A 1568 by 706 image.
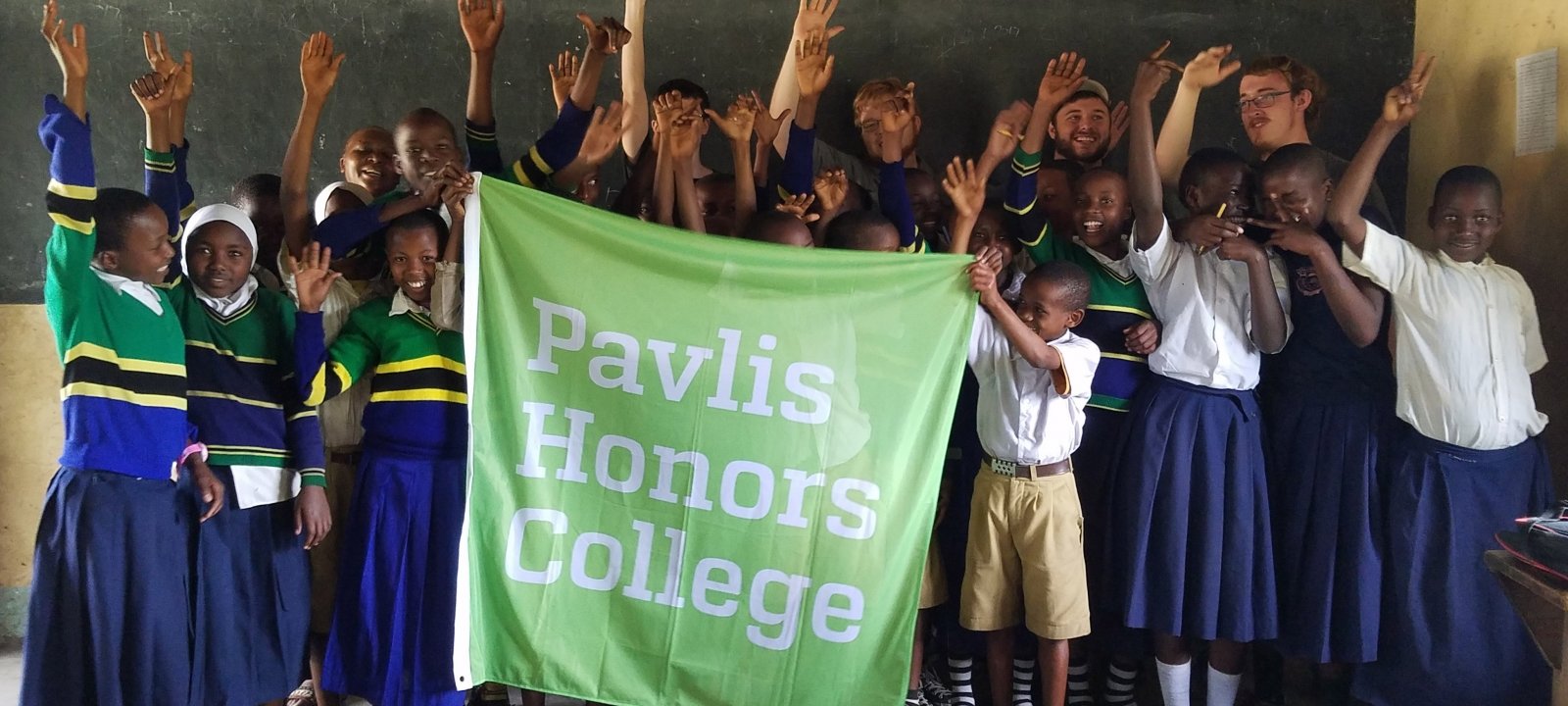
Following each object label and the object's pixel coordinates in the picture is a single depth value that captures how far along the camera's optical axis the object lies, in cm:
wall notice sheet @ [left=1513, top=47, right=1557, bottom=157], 294
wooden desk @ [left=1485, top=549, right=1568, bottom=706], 217
